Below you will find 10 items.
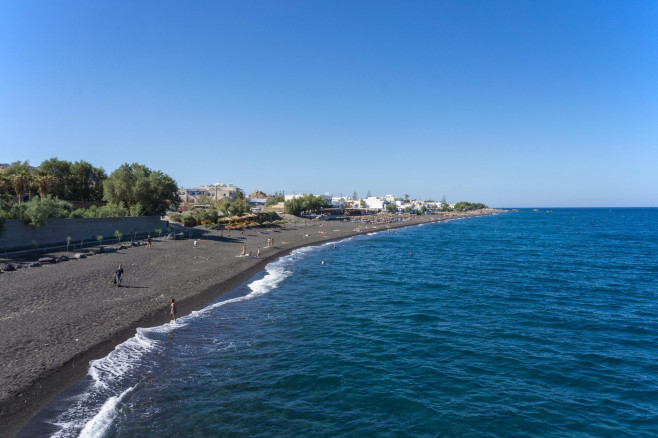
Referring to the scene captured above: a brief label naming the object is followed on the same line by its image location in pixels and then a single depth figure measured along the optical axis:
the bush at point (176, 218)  61.71
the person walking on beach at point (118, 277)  23.90
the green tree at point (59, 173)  49.91
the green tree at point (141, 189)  49.94
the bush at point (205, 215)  65.00
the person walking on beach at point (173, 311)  18.82
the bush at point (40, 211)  31.73
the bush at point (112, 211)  42.49
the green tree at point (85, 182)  52.97
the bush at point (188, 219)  61.24
